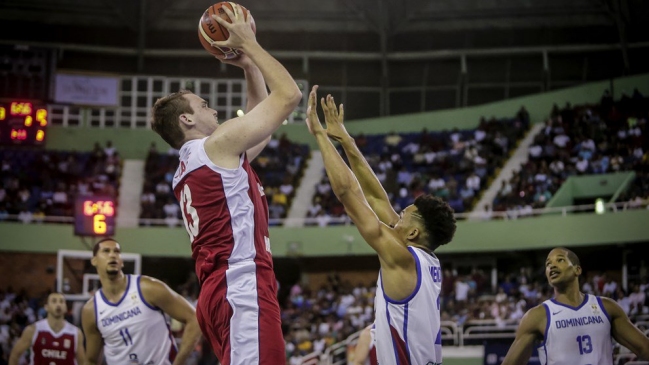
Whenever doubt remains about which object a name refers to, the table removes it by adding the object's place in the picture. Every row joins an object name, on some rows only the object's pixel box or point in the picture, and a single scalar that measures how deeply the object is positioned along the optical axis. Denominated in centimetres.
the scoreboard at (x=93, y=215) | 2323
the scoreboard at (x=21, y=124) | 2808
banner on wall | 3347
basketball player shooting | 523
